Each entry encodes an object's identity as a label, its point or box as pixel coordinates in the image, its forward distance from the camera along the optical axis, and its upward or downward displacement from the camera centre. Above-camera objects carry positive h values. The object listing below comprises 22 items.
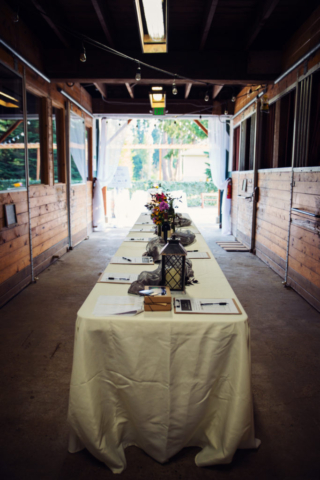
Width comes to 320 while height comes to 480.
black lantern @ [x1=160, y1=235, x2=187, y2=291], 1.83 -0.39
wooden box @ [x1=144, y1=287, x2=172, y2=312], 1.66 -0.51
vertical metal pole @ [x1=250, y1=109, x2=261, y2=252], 6.05 +0.35
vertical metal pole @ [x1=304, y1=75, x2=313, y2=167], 3.99 +0.73
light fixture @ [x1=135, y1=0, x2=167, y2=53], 2.75 +1.29
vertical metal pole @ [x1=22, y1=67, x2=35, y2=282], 4.27 +0.65
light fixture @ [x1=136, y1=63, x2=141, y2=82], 4.41 +1.39
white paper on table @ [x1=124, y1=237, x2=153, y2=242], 3.35 -0.45
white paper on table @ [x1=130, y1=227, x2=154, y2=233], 4.01 -0.43
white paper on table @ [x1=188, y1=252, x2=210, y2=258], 2.74 -0.48
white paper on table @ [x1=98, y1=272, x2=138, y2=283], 2.11 -0.51
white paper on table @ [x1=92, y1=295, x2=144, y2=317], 1.65 -0.54
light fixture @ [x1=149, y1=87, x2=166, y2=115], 5.89 +1.59
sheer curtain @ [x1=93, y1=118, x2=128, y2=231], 8.81 +0.82
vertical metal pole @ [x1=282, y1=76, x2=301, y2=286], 4.32 +0.78
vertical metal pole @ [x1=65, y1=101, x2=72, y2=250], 6.25 +0.41
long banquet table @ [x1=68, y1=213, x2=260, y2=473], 1.58 -0.84
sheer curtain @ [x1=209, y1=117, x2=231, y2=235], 8.88 +1.04
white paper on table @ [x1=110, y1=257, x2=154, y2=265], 2.52 -0.49
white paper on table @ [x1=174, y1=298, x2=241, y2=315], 1.67 -0.54
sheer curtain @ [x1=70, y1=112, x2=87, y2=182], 6.63 +0.88
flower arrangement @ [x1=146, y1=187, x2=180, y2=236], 3.22 -0.19
